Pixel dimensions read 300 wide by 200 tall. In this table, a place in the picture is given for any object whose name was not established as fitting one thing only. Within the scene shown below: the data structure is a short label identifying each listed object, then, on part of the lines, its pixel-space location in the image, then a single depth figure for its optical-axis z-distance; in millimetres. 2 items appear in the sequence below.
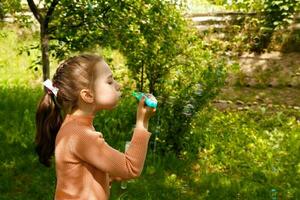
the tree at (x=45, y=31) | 6016
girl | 2445
